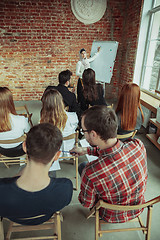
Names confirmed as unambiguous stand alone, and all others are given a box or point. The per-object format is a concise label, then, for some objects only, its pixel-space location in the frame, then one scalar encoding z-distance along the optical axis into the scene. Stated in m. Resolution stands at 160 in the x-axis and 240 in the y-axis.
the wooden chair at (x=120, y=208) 1.03
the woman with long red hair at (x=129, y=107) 2.08
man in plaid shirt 1.05
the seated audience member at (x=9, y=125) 1.83
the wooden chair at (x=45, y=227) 1.22
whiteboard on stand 3.96
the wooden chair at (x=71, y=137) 1.84
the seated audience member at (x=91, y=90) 2.79
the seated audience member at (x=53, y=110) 1.90
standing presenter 4.12
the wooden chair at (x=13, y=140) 1.76
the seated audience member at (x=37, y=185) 0.92
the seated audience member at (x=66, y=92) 2.67
